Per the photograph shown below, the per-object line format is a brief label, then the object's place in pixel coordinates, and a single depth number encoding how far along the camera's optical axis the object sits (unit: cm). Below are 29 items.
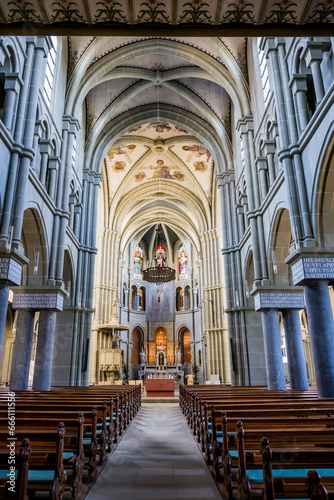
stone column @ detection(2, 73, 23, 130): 967
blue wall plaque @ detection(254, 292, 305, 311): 1248
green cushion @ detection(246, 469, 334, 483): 340
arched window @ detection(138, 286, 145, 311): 4047
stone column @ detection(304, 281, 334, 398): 831
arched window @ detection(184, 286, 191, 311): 3991
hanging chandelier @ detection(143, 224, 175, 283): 2419
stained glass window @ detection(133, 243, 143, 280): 4075
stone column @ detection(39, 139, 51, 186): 1283
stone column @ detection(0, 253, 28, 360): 848
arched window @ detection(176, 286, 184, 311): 4066
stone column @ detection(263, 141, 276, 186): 1295
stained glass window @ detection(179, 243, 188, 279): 4056
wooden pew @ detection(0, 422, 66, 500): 325
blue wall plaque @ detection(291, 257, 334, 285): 887
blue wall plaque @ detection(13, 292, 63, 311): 1239
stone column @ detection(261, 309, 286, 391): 1216
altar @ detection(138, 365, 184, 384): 2640
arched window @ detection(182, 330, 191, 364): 3956
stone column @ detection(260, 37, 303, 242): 978
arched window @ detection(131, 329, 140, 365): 3866
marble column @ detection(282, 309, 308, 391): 1169
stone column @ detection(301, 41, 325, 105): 883
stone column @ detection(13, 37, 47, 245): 936
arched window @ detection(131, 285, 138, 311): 3966
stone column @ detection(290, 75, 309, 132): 1015
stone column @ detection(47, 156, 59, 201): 1357
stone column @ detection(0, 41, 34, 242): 907
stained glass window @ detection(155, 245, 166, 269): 4063
